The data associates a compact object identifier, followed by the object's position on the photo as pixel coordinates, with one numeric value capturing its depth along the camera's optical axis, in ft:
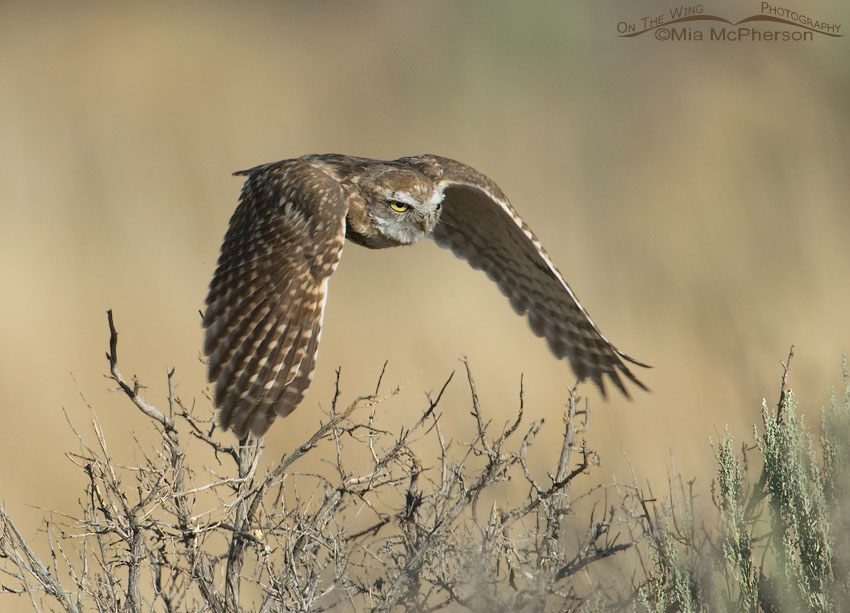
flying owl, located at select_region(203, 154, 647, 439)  25.85
